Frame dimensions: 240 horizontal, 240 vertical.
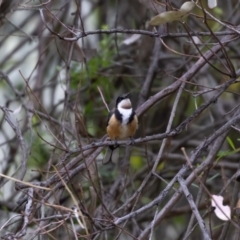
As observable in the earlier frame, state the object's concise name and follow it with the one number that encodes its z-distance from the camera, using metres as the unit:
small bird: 6.20
